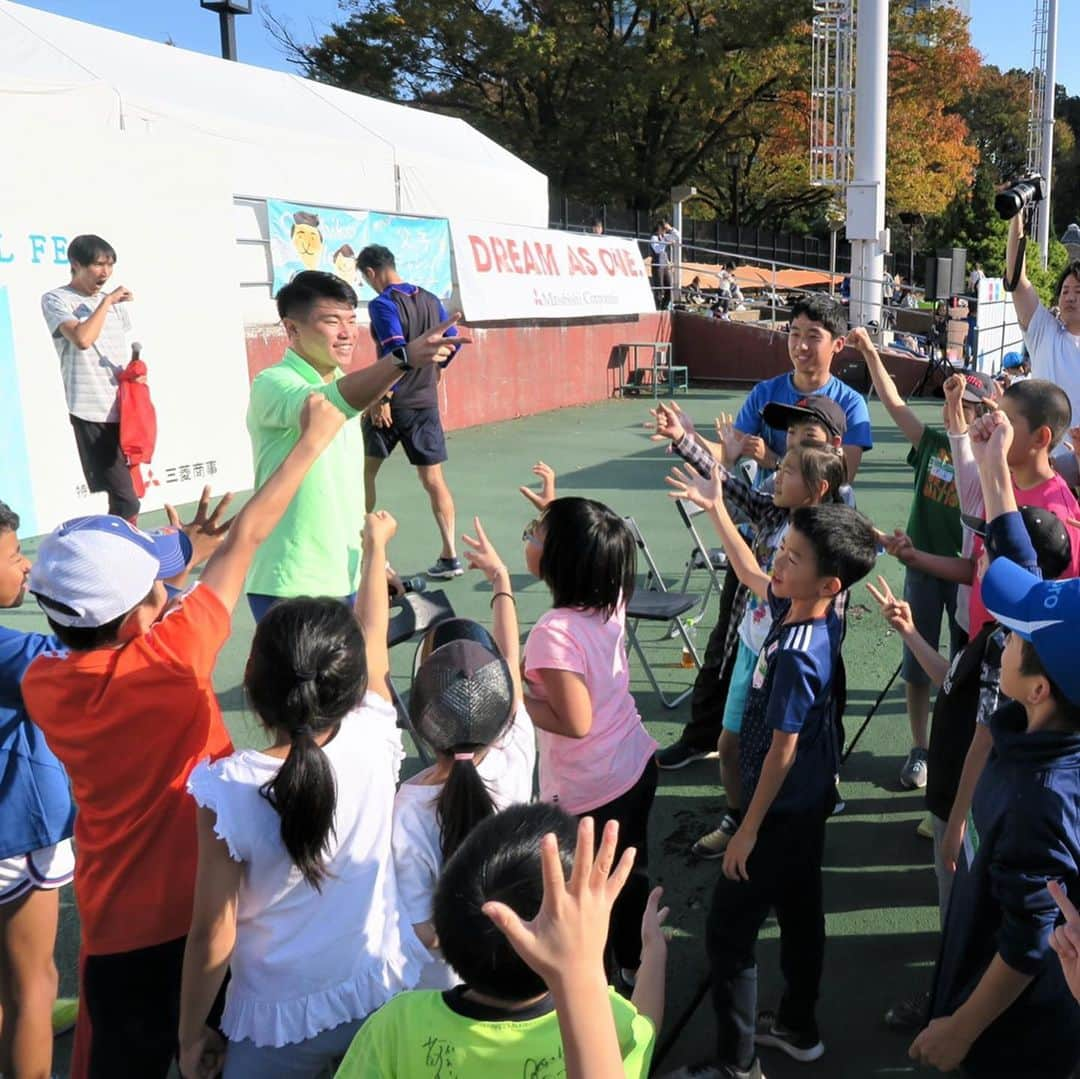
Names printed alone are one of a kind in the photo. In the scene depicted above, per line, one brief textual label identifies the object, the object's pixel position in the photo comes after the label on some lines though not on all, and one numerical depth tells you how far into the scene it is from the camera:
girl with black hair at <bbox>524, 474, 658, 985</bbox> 2.65
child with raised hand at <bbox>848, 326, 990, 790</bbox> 3.97
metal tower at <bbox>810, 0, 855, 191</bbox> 21.16
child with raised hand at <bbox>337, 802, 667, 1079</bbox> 1.20
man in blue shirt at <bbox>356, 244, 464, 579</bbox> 6.87
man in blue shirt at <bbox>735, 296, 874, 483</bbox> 4.40
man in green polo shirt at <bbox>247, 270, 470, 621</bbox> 3.49
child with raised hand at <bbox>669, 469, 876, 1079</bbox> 2.53
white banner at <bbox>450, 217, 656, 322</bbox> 13.24
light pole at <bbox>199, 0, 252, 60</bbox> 19.27
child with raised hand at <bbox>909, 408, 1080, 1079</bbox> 1.82
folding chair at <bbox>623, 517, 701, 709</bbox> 4.73
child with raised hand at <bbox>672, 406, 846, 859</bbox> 3.46
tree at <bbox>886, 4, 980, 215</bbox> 31.12
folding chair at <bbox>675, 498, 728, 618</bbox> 5.93
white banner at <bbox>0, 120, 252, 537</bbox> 7.55
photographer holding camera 4.61
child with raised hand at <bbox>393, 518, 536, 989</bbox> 2.06
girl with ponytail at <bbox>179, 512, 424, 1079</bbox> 1.83
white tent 8.93
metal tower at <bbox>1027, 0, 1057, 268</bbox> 31.33
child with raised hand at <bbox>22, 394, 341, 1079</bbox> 1.96
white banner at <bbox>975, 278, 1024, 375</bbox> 16.56
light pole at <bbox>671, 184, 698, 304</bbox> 20.42
